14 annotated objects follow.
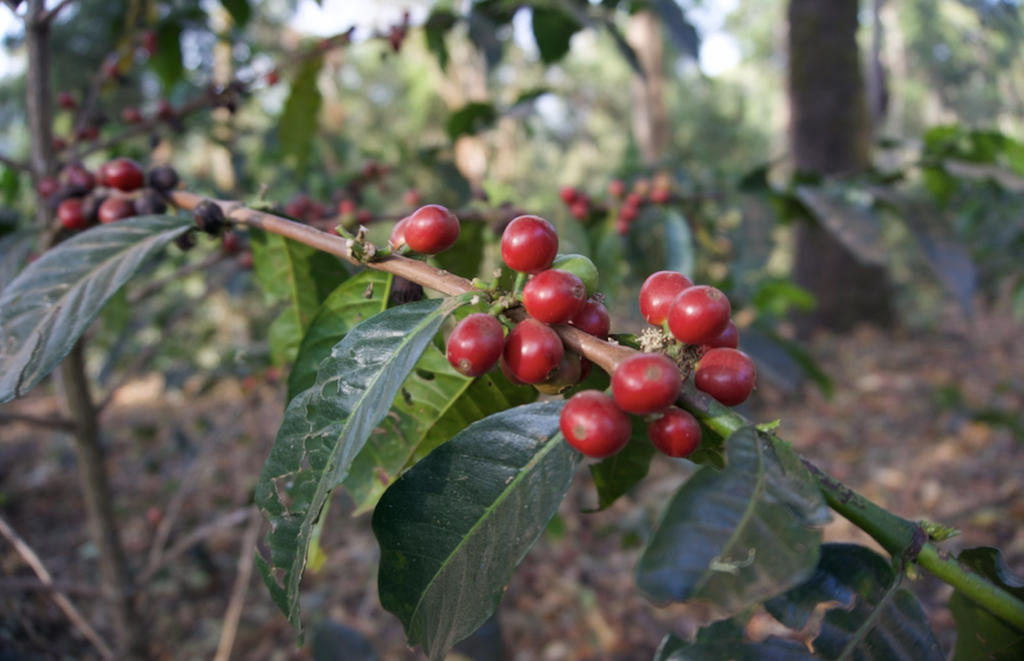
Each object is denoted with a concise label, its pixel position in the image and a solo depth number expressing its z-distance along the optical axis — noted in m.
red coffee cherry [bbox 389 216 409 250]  0.18
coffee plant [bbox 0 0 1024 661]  0.13
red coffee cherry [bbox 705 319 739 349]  0.17
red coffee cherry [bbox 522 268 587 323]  0.15
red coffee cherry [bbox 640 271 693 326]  0.17
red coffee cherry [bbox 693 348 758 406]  0.15
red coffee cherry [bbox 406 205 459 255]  0.17
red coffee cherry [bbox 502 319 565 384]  0.15
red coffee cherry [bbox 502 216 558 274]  0.17
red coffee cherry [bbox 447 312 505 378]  0.15
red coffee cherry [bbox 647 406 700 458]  0.15
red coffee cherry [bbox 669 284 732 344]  0.15
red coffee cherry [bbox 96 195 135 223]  0.24
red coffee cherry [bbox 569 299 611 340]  0.17
